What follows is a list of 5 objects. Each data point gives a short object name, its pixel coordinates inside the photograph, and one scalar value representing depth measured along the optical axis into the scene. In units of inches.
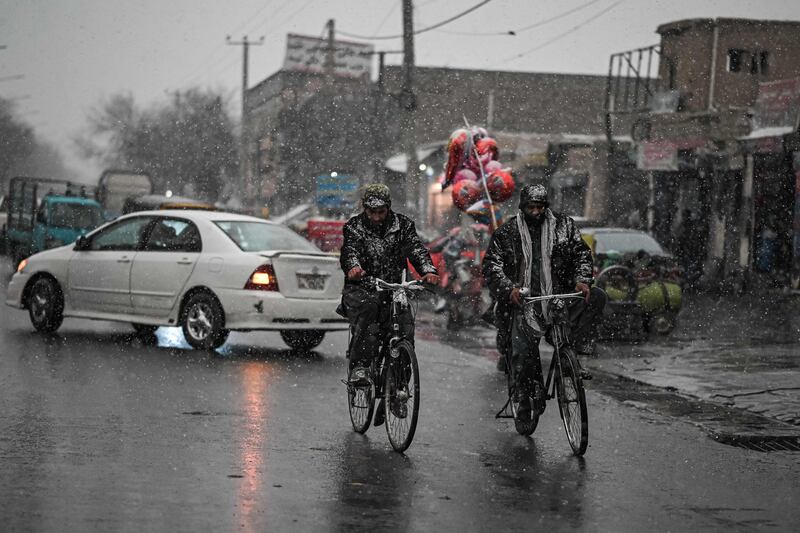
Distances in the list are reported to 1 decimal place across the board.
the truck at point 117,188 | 1950.1
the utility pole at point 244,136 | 2288.0
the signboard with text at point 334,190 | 1441.9
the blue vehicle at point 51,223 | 1237.1
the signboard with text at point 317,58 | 3221.0
